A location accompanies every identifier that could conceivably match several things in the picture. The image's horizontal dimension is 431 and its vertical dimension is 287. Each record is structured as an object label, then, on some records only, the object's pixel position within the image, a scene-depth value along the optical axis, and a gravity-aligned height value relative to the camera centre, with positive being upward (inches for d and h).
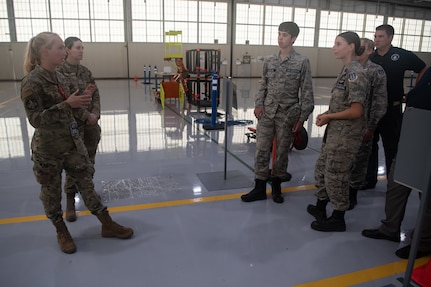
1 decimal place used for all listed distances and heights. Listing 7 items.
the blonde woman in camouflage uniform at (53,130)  99.0 -21.5
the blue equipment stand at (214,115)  312.3 -48.1
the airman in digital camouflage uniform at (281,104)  144.3 -16.7
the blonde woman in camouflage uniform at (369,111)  135.4 -17.7
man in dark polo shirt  152.6 -1.5
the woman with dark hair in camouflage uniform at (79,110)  128.7 -17.5
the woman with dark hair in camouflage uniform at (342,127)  116.0 -21.7
